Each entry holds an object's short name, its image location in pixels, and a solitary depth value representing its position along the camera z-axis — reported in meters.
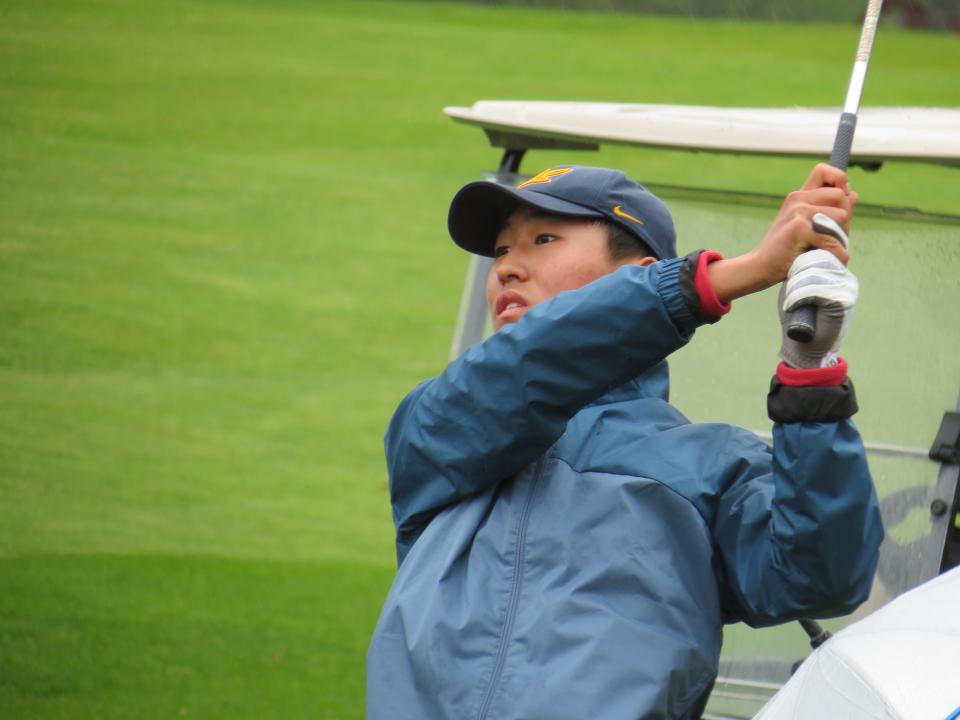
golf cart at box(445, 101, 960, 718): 11.16
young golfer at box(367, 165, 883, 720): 10.10
